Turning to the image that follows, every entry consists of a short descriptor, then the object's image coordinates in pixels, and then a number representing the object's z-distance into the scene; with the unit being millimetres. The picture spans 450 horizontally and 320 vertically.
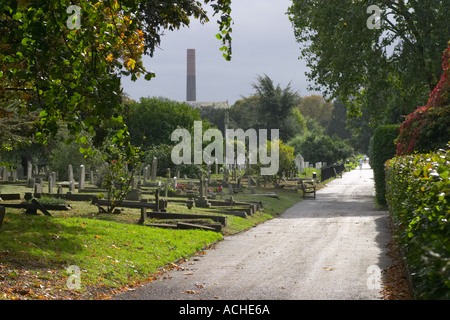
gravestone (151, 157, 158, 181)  38281
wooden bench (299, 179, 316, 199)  39938
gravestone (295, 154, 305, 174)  64188
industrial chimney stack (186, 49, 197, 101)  179512
